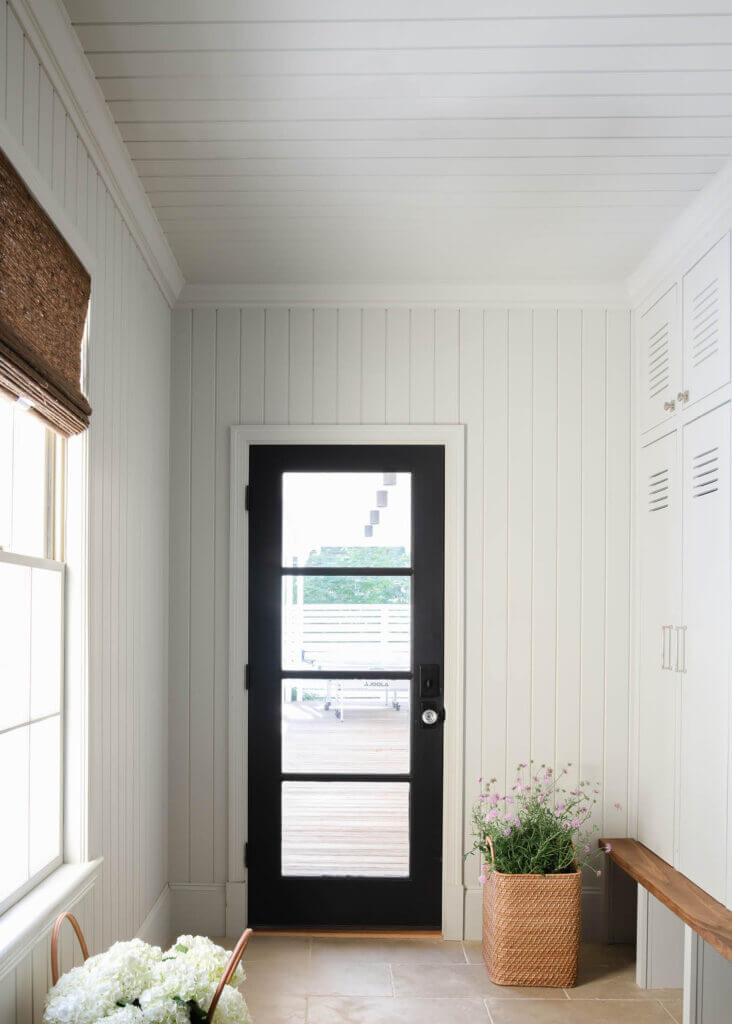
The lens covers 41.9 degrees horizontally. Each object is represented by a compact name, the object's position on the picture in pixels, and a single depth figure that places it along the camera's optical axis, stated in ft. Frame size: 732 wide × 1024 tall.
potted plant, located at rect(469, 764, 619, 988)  11.07
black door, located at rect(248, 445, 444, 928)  12.67
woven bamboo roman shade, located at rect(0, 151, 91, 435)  6.18
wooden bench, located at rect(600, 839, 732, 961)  8.67
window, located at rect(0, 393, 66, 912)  6.94
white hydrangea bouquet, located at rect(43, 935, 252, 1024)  5.91
